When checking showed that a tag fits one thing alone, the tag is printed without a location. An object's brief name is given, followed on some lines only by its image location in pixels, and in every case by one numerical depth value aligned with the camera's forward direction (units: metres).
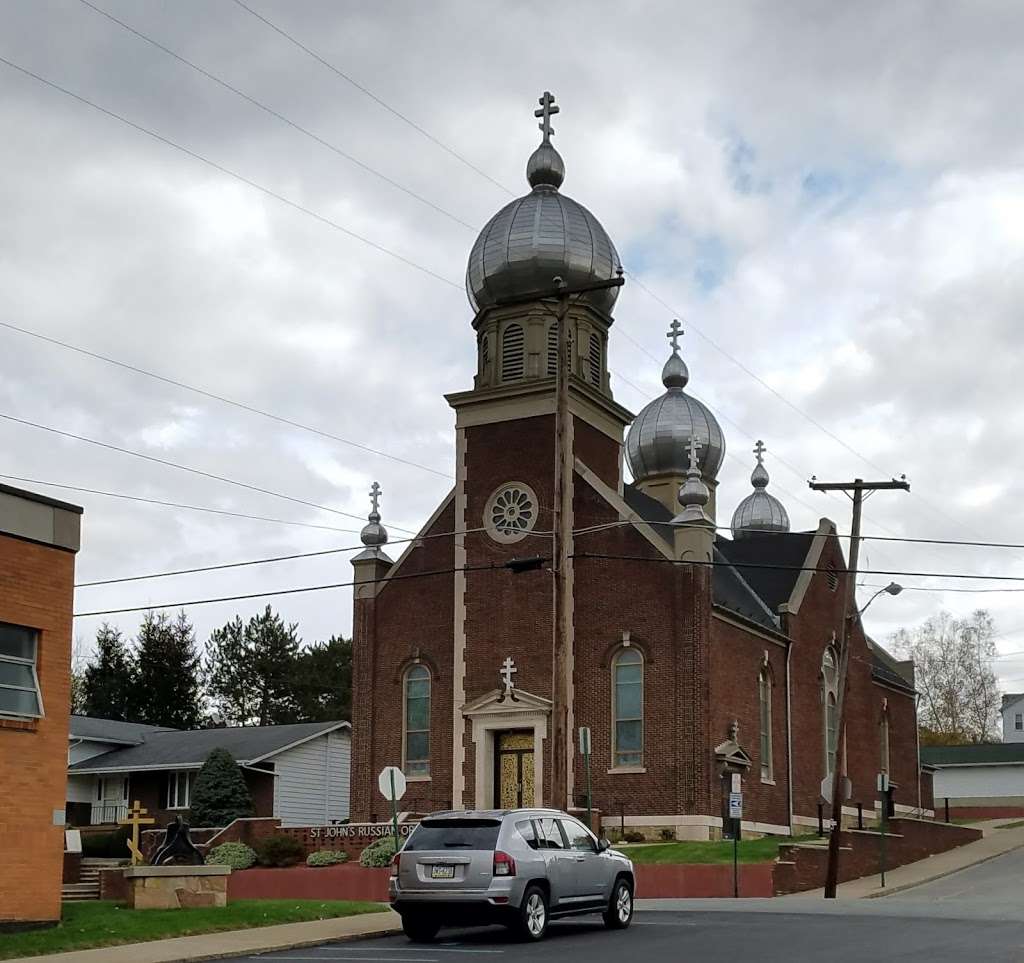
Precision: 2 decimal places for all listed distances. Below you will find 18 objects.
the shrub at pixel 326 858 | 35.59
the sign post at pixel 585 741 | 28.94
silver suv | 18.81
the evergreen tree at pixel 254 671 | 87.00
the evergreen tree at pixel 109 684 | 81.19
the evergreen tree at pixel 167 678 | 81.38
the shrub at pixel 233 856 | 36.47
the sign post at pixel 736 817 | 28.41
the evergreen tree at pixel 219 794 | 47.59
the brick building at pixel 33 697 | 20.48
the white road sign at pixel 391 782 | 27.78
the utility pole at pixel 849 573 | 31.50
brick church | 37.94
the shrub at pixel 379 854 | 32.62
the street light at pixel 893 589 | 34.19
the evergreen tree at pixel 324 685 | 84.31
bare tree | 99.12
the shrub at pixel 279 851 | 36.41
